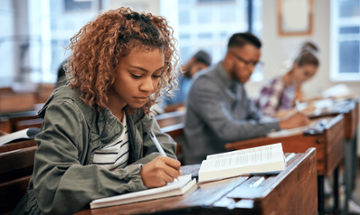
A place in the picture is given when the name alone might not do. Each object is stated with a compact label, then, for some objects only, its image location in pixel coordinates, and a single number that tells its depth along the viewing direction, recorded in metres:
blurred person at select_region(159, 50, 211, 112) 4.81
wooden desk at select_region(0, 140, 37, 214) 1.16
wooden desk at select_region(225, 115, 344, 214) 2.00
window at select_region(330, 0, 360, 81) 5.65
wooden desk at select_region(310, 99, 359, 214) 2.89
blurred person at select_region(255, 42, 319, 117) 3.47
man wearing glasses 2.24
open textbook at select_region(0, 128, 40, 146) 1.30
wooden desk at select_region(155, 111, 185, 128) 2.60
